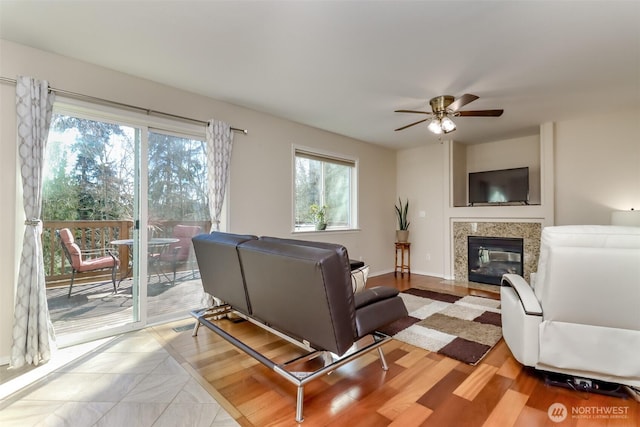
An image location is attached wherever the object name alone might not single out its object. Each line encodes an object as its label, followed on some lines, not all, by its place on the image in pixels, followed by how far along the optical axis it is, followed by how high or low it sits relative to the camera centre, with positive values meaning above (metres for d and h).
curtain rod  2.48 +1.07
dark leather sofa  1.65 -0.56
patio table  3.00 -0.33
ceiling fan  3.15 +1.18
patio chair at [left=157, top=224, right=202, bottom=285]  3.27 -0.40
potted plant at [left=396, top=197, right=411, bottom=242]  5.85 -0.16
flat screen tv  4.73 +0.48
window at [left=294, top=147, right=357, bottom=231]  4.61 +0.41
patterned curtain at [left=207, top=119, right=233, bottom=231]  3.38 +0.57
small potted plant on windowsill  4.77 -0.05
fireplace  4.74 -0.74
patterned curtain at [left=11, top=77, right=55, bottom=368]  2.28 -0.21
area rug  2.55 -1.17
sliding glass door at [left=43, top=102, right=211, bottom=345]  2.65 -0.04
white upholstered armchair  1.71 -0.58
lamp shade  3.38 -0.05
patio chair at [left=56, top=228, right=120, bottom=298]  2.70 -0.43
